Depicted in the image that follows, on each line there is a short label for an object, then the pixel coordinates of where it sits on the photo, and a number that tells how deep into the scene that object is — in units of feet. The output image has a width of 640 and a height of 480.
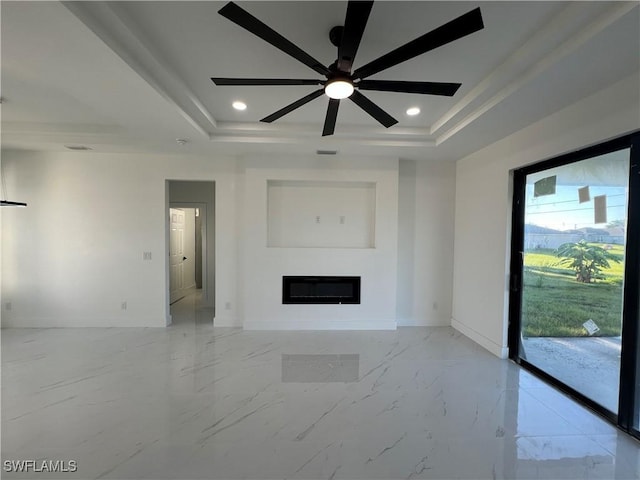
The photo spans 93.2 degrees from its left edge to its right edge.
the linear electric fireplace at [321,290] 15.30
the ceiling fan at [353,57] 4.69
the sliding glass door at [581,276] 7.66
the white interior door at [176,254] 20.89
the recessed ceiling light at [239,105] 10.12
